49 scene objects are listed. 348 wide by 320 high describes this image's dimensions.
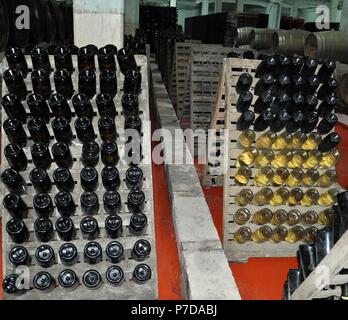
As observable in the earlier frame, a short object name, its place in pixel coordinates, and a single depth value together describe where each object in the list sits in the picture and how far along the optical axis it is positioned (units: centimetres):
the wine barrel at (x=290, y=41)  546
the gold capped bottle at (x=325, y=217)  270
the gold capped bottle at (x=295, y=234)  271
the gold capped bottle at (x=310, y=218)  274
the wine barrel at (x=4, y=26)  399
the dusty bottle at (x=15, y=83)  218
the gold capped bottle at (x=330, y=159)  275
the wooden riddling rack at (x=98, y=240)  200
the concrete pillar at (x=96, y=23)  307
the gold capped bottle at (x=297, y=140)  270
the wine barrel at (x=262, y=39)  657
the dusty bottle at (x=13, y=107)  211
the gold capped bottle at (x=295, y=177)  269
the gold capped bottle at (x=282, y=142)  269
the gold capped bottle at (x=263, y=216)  266
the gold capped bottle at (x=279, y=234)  268
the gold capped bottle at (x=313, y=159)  272
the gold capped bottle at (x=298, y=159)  269
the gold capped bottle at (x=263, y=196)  265
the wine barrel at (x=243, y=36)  820
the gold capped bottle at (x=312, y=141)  272
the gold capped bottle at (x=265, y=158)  265
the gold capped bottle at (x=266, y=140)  267
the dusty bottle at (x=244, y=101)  261
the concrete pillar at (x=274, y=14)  1964
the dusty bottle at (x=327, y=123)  269
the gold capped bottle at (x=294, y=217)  270
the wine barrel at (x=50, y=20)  563
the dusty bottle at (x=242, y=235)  269
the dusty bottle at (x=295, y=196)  269
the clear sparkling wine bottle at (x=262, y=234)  267
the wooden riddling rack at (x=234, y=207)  269
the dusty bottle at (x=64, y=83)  221
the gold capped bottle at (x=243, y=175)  265
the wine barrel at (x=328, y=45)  450
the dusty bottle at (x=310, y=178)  270
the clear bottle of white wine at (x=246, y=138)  268
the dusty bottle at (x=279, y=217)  267
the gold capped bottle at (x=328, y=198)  274
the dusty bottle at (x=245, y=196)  266
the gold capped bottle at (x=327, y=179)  273
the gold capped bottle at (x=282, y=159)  268
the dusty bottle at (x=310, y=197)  273
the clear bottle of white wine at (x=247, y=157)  265
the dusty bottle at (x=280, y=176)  265
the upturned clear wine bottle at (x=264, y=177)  264
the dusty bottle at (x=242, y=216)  267
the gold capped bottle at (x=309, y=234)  273
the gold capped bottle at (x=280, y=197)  269
